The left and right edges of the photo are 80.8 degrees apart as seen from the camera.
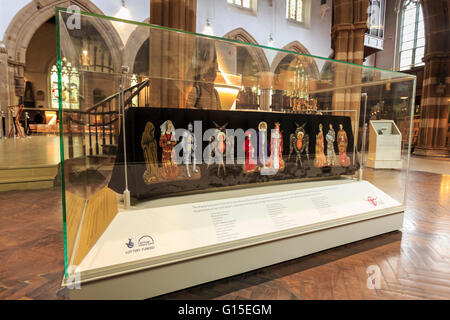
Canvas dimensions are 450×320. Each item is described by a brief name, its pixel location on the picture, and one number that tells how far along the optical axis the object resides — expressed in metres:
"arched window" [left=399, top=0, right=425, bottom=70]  16.72
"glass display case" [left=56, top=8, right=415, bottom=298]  1.39
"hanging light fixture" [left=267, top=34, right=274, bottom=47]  14.50
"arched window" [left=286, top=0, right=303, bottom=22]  15.49
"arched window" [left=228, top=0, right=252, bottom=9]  13.60
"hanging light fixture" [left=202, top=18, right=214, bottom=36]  12.62
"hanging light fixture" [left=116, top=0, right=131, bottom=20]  11.25
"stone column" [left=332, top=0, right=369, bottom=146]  8.20
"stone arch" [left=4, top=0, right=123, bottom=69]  10.43
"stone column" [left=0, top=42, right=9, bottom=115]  10.23
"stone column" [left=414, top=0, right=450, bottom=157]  10.98
